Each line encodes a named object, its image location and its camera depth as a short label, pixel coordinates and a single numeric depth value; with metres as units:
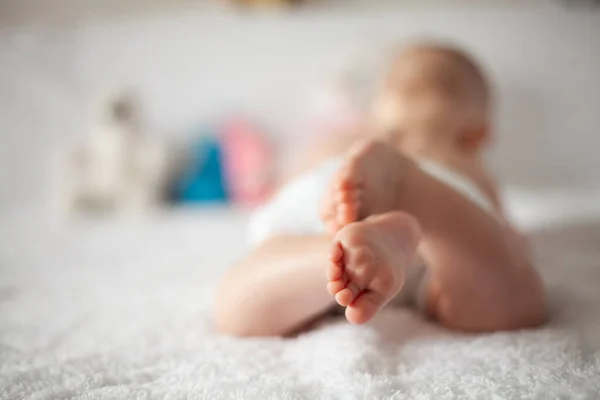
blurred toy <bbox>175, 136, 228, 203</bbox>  1.84
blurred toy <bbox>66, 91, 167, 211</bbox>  1.73
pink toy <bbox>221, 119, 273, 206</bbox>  1.80
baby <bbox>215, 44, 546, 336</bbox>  0.58
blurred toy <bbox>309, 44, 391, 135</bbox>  1.79
